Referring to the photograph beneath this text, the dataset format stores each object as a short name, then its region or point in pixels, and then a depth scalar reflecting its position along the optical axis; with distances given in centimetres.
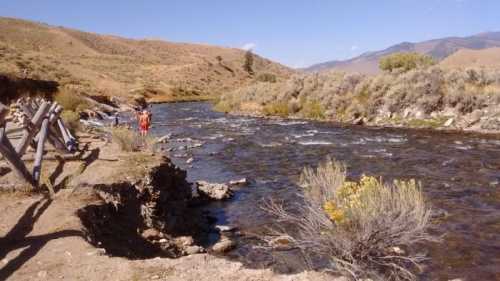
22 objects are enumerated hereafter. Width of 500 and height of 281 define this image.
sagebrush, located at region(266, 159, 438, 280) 680
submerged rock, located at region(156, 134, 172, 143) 2775
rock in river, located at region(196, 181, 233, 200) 1565
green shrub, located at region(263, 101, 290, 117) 4291
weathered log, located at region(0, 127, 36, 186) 1003
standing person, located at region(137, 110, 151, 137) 2153
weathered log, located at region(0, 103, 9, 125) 872
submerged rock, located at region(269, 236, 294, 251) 1095
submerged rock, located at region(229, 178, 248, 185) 1750
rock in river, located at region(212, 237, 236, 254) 1120
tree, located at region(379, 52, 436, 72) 5216
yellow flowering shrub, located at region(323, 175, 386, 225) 679
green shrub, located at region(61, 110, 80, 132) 2026
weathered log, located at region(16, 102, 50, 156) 1141
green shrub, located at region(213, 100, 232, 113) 5069
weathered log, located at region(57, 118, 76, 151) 1502
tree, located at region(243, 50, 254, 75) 12671
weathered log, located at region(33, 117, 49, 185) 1105
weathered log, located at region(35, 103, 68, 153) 1443
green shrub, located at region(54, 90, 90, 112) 3791
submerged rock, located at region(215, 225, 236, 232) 1273
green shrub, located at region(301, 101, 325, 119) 3859
